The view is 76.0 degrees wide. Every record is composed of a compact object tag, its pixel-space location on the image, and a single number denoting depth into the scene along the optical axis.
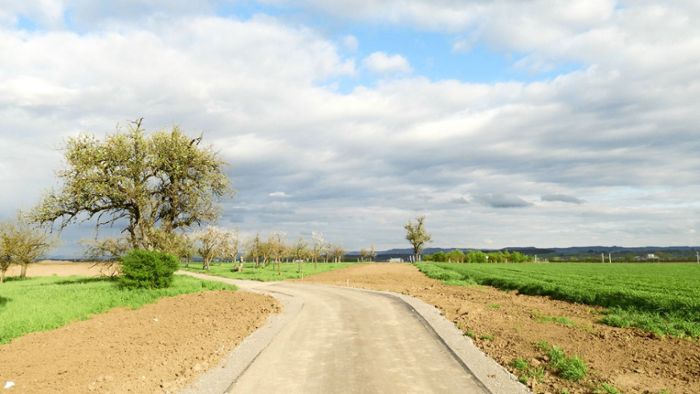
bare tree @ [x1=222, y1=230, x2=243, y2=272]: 77.94
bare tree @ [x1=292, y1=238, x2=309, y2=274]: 78.38
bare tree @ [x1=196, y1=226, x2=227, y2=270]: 74.88
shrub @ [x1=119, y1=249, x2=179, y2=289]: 30.30
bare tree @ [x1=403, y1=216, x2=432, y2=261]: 110.19
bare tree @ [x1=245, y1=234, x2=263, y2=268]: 79.94
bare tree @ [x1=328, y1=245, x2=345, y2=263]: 121.12
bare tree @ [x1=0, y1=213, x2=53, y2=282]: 49.84
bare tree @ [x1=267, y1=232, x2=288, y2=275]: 77.50
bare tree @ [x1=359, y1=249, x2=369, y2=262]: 135.06
